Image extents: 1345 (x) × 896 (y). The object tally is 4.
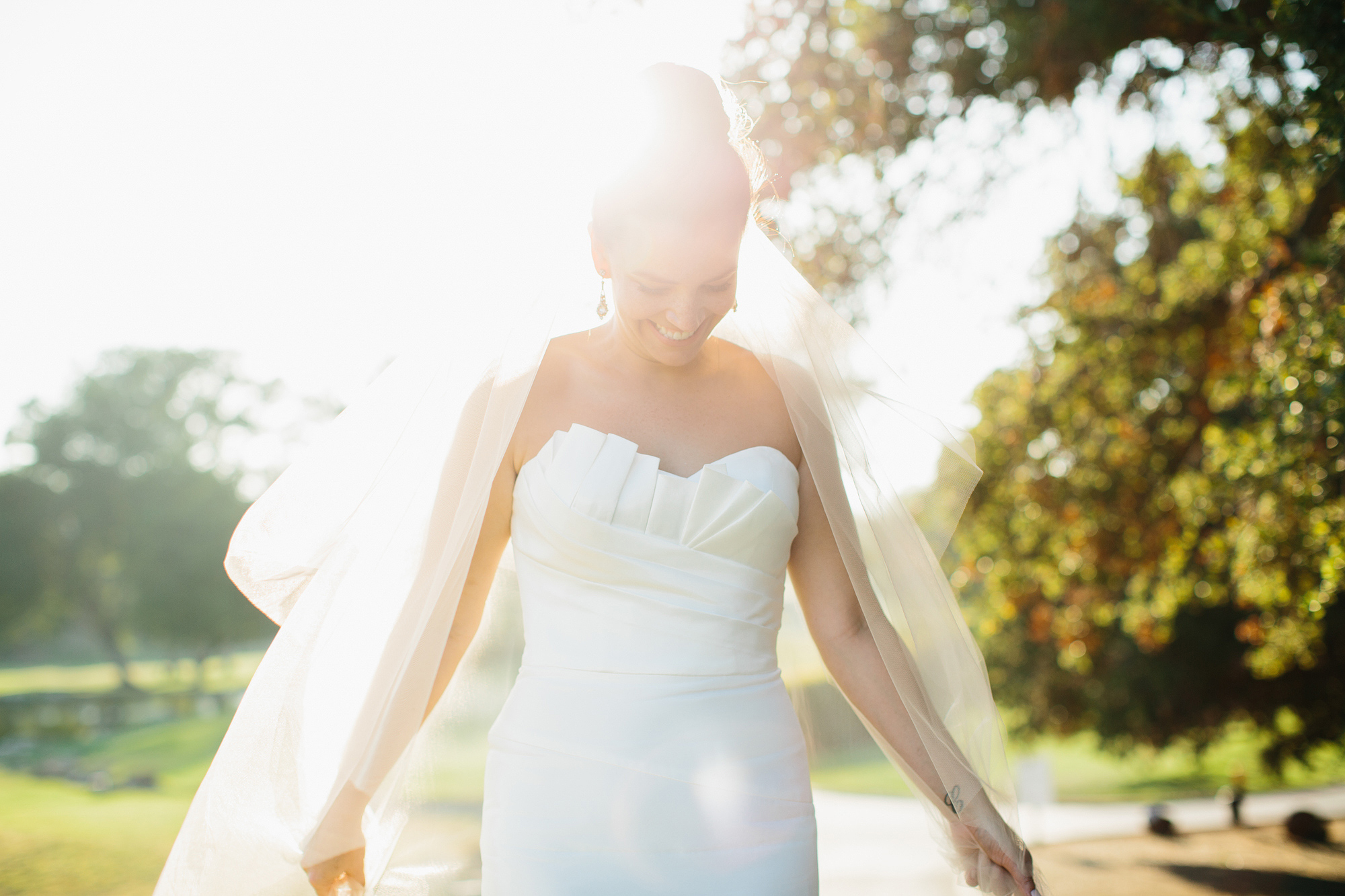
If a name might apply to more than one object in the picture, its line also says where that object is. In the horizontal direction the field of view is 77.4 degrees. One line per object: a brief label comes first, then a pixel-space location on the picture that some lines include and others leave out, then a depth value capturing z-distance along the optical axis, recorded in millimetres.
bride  1700
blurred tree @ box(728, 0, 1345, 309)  5125
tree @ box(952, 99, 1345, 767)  4742
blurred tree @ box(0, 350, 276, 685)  22375
